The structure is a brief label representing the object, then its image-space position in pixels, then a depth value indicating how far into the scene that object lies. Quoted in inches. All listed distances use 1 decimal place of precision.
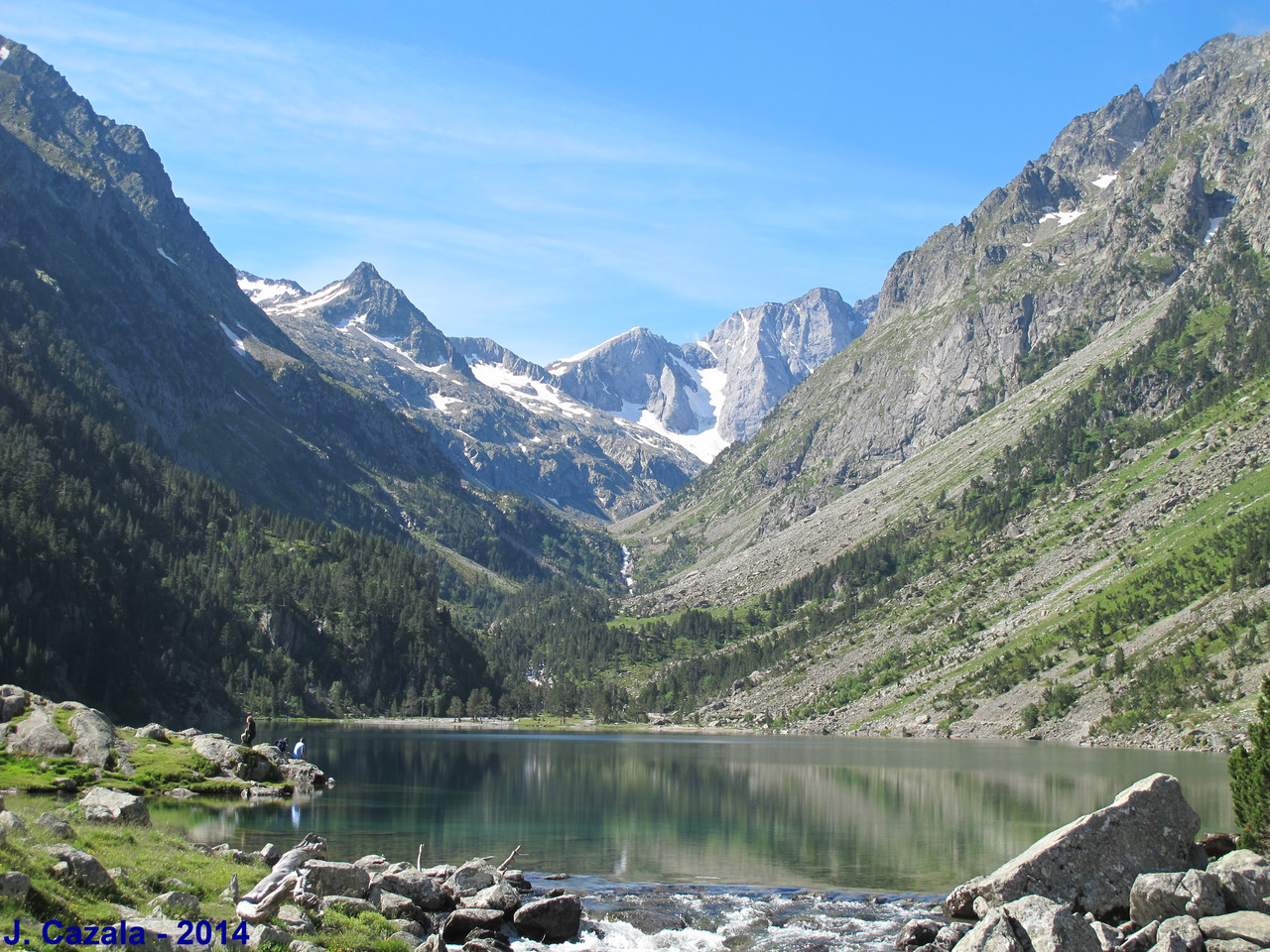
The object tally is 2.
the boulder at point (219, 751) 2815.0
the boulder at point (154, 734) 2854.3
